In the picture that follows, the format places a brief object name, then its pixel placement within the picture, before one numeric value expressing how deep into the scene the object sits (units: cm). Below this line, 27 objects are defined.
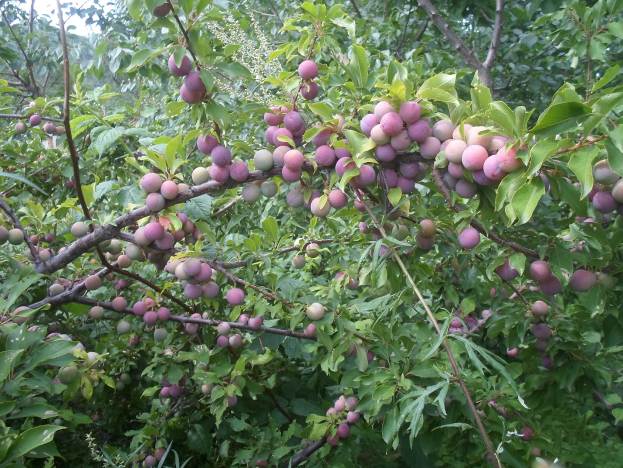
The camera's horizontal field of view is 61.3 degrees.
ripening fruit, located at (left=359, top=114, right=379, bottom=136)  107
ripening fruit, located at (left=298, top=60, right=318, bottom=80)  125
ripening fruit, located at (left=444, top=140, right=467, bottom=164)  96
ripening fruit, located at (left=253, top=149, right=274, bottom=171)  119
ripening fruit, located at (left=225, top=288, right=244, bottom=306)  156
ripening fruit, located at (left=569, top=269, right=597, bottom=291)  119
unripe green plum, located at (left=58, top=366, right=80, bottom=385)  149
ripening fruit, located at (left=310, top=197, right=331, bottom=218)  116
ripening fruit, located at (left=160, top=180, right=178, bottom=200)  122
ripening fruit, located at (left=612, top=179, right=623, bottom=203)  92
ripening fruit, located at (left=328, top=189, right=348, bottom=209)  112
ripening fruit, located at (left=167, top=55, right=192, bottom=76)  109
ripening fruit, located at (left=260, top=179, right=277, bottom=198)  125
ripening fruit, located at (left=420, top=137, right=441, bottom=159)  103
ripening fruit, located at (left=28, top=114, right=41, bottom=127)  209
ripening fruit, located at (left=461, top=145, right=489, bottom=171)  91
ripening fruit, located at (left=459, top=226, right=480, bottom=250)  113
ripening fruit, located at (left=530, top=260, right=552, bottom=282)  112
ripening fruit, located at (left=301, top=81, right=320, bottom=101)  130
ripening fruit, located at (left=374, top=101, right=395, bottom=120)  103
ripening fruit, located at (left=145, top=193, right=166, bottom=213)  122
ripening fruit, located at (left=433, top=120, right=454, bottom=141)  105
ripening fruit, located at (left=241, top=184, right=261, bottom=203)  125
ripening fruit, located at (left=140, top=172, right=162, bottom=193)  122
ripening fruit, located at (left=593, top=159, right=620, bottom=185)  91
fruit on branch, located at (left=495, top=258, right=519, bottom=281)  117
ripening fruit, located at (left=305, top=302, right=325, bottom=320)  156
